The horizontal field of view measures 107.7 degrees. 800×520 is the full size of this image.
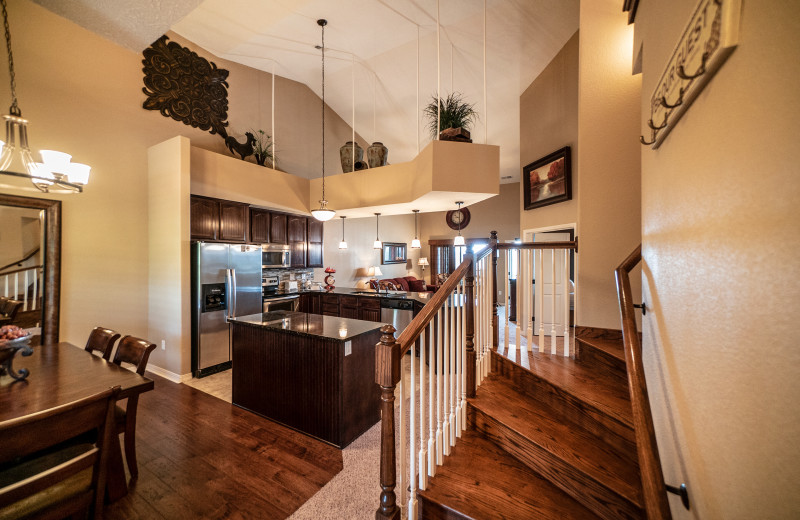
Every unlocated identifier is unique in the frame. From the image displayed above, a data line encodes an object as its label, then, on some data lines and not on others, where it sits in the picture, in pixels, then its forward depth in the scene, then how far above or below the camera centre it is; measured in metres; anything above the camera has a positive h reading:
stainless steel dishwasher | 4.52 -0.83
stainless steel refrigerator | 3.80 -0.49
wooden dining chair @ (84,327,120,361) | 2.33 -0.65
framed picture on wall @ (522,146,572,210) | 3.51 +1.07
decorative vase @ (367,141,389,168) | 4.93 +1.78
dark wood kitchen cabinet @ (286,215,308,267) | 5.61 +0.43
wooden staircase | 1.37 -1.01
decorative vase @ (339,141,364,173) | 5.24 +1.89
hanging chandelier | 2.12 +0.73
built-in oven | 4.82 -0.75
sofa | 6.60 -0.65
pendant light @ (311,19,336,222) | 3.91 +0.63
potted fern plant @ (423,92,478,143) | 3.57 +1.76
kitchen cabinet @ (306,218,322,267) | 6.07 +0.35
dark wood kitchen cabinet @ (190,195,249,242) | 4.03 +0.59
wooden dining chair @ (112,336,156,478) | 1.97 -0.78
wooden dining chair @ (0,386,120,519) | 1.05 -0.82
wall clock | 9.32 +1.34
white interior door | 4.27 -0.31
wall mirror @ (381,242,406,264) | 8.66 +0.20
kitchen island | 2.46 -1.04
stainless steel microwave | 5.12 +0.07
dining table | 1.50 -0.73
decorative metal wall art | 4.13 +2.64
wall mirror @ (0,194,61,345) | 2.98 -0.01
